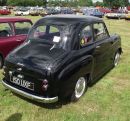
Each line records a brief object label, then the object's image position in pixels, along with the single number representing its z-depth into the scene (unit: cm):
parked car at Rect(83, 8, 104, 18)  3709
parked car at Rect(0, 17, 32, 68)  778
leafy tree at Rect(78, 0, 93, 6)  14012
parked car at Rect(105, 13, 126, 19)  3598
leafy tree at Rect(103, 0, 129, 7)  9612
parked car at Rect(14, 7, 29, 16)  4422
